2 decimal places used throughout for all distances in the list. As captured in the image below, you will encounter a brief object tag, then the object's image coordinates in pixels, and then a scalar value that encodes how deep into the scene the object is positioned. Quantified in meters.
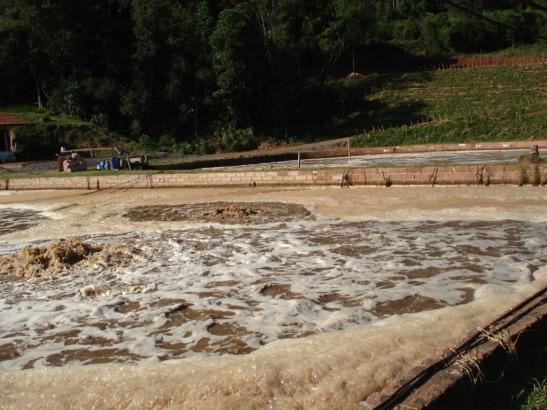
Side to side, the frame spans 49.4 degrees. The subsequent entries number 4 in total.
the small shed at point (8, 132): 24.47
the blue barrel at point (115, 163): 15.90
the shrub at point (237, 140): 27.64
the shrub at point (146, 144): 28.17
